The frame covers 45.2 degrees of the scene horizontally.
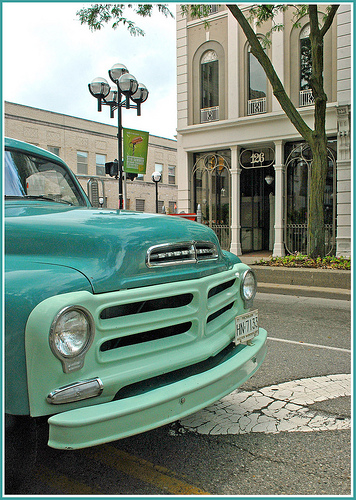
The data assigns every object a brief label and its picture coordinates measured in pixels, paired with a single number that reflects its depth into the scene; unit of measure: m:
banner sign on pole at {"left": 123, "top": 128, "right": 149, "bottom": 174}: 12.20
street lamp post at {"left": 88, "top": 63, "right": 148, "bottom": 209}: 11.60
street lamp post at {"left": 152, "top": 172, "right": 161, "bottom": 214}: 21.97
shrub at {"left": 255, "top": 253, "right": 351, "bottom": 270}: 10.52
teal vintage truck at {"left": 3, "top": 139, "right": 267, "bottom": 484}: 2.03
